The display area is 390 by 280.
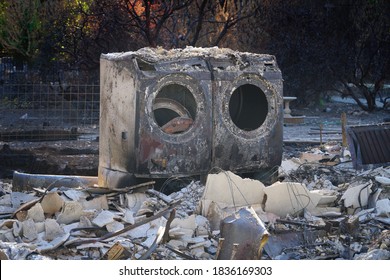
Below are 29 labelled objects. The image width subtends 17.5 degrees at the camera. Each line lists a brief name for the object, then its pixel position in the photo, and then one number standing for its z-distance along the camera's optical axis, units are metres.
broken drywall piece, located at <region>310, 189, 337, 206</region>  13.17
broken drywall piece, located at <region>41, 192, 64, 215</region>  12.13
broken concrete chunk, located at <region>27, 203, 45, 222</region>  11.82
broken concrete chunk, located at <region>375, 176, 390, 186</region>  13.78
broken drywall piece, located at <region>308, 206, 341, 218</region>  12.78
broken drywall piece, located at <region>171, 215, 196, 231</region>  11.48
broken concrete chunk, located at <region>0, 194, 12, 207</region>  13.28
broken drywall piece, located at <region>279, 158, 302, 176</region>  15.86
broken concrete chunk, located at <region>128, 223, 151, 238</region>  11.23
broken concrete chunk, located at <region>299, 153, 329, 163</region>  17.60
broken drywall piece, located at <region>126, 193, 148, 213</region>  12.69
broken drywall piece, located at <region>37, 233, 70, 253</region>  10.71
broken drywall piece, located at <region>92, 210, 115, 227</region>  11.51
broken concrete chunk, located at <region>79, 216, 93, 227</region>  11.55
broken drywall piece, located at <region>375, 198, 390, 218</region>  12.49
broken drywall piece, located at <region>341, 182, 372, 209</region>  13.05
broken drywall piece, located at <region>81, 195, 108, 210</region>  12.39
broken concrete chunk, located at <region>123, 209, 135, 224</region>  11.78
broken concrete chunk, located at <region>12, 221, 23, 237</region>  11.28
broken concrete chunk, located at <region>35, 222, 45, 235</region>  11.43
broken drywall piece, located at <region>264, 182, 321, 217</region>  12.71
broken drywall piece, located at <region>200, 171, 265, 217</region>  12.72
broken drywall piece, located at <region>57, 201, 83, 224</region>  11.82
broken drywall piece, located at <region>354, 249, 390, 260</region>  10.10
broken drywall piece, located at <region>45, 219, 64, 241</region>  11.22
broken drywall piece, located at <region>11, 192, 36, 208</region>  13.03
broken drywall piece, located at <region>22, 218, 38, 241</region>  11.22
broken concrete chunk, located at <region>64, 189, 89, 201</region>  12.53
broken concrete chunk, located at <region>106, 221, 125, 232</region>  11.46
